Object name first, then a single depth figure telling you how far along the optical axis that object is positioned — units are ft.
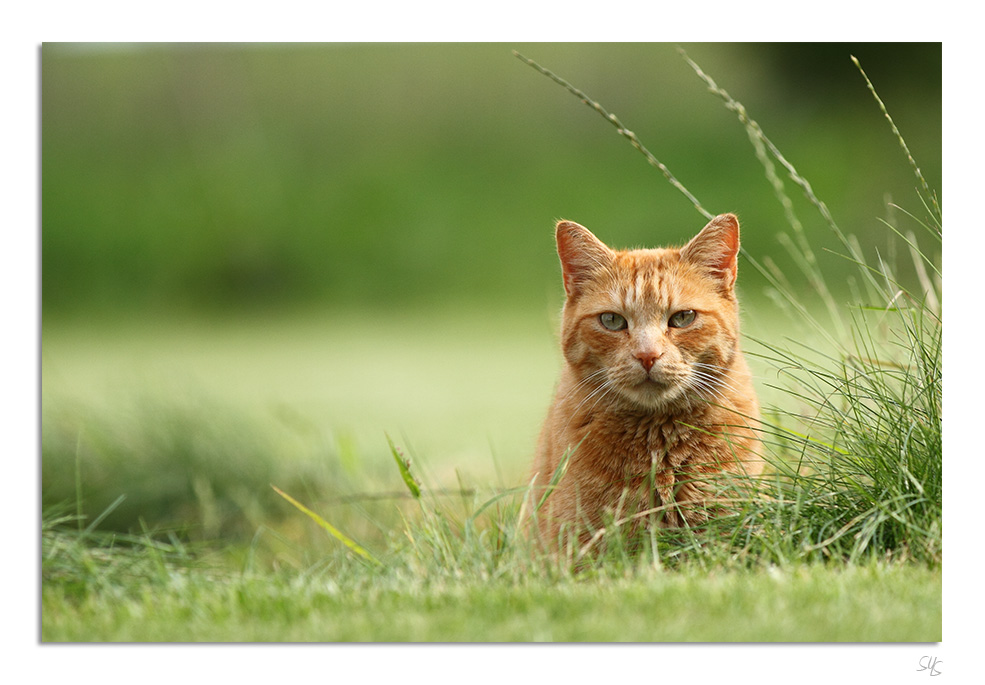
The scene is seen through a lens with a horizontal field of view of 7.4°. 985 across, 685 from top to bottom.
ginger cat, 15.70
